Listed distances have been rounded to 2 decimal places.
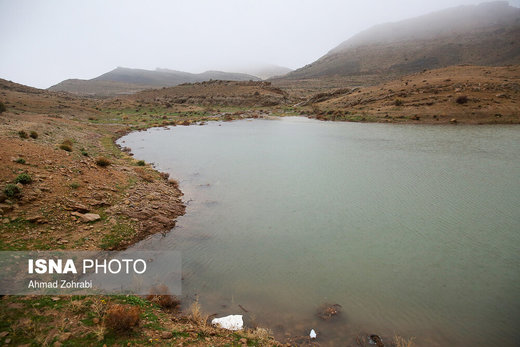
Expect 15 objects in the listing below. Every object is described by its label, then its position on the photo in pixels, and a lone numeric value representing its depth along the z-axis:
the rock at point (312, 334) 5.95
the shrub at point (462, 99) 34.97
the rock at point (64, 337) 4.69
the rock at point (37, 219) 8.46
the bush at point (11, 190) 8.84
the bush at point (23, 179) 9.64
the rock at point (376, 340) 5.75
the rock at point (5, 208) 8.26
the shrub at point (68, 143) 16.95
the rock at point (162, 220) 11.11
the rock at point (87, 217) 9.52
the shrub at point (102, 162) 14.75
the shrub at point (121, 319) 5.07
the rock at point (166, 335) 5.23
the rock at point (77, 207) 9.83
